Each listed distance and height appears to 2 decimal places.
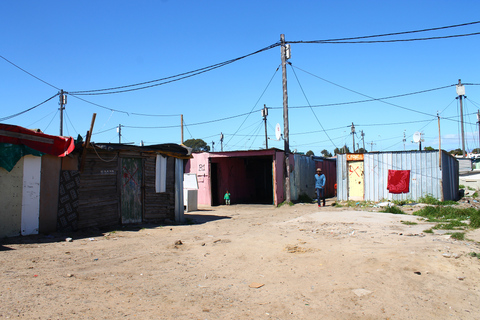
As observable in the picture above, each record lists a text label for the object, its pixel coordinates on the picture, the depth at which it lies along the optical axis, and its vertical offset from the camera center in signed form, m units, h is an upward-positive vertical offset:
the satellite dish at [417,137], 18.61 +2.36
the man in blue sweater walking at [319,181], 16.20 -0.04
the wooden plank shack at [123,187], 9.28 -0.21
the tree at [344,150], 49.36 +4.76
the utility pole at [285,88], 17.61 +4.67
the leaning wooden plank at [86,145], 8.93 +0.93
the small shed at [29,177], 8.02 +0.06
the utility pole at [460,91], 34.34 +8.93
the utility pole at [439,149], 15.60 +1.40
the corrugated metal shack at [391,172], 16.27 +0.30
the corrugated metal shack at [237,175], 18.28 +0.30
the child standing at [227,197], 19.64 -0.97
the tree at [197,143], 70.19 +7.71
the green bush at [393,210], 12.86 -1.12
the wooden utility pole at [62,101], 27.14 +6.21
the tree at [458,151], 68.34 +6.11
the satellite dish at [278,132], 18.24 +2.56
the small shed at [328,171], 24.77 +0.70
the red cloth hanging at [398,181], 16.61 -0.04
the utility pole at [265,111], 34.33 +6.85
